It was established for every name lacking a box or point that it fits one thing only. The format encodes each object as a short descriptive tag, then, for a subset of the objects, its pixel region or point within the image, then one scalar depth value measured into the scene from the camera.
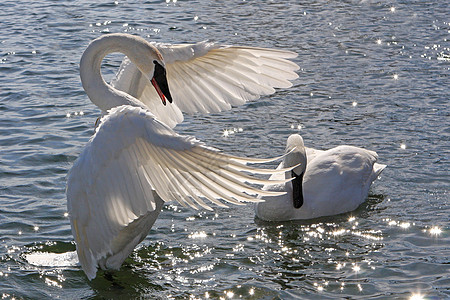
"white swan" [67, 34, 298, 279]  9.79
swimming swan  15.15
